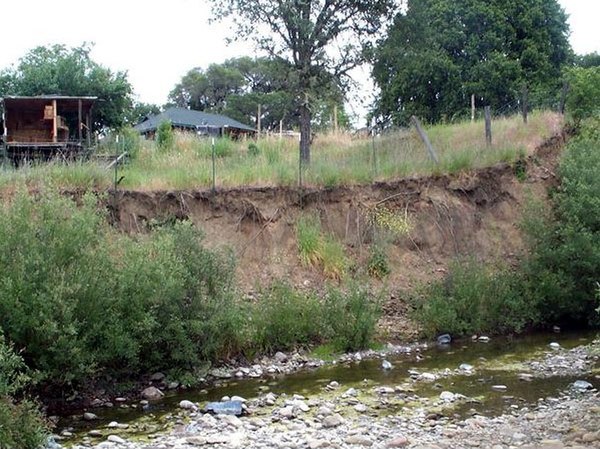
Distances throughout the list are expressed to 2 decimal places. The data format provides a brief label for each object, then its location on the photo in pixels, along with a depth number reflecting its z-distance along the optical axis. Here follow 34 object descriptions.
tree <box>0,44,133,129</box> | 37.91
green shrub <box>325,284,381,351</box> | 16.31
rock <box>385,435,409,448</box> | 9.17
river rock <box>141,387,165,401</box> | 12.61
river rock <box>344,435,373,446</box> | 9.38
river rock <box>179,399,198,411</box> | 11.71
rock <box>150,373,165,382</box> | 13.41
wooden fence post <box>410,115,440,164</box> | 23.39
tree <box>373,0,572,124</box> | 40.34
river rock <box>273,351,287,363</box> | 15.34
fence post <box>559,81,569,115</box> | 26.82
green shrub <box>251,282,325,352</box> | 15.60
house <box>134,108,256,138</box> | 43.90
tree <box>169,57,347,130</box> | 62.12
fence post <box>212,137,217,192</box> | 20.47
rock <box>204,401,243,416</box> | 11.25
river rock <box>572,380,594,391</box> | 12.17
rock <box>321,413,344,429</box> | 10.45
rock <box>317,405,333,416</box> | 11.13
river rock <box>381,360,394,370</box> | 14.84
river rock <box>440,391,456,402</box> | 11.89
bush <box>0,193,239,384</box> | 11.41
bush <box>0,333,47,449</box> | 8.79
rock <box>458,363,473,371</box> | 14.45
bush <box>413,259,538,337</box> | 17.94
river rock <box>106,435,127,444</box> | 9.79
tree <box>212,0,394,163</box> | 23.70
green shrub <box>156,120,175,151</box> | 28.17
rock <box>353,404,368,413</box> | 11.38
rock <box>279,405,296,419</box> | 11.03
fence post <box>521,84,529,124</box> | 25.81
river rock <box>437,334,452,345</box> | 17.69
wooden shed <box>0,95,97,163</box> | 27.50
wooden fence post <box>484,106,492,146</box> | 23.89
